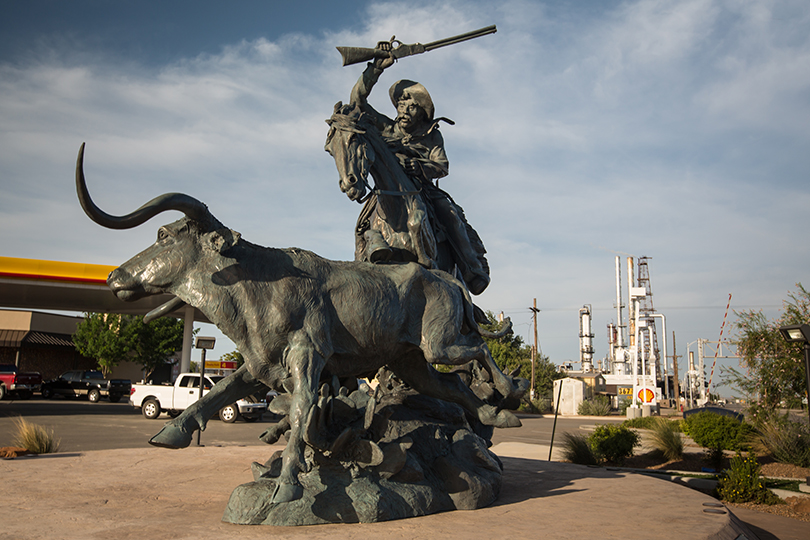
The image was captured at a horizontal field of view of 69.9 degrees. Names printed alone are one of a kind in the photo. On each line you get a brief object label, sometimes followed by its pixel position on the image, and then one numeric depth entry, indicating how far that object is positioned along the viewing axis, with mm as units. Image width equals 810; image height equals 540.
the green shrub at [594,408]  32062
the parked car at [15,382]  28828
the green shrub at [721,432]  13367
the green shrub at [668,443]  12742
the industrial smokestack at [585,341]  69750
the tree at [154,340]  36344
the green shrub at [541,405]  32281
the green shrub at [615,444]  11888
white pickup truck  19297
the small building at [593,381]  48328
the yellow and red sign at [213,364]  40550
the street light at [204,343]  12453
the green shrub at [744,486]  8391
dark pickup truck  30984
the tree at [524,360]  34312
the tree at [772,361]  12867
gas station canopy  17375
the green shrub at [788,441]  11742
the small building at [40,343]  35969
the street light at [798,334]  7688
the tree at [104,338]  35375
